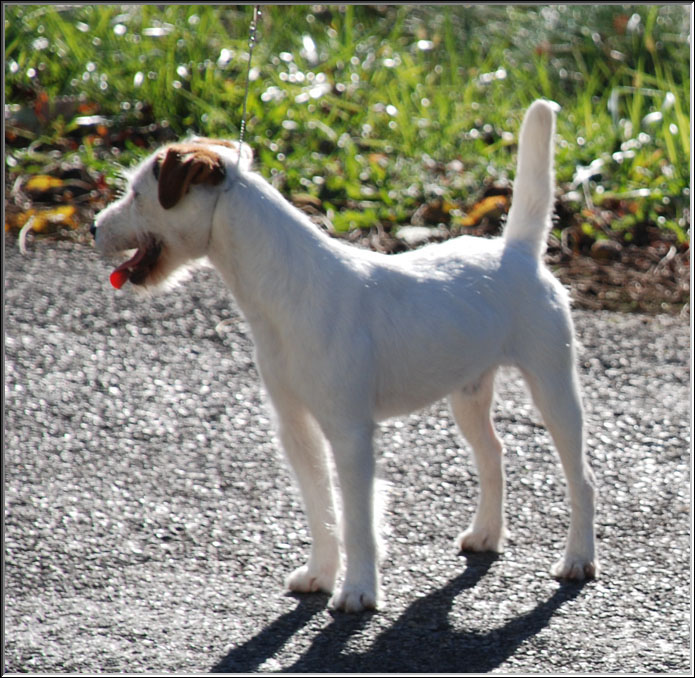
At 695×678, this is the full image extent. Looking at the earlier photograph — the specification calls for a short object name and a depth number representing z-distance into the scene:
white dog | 7.04
